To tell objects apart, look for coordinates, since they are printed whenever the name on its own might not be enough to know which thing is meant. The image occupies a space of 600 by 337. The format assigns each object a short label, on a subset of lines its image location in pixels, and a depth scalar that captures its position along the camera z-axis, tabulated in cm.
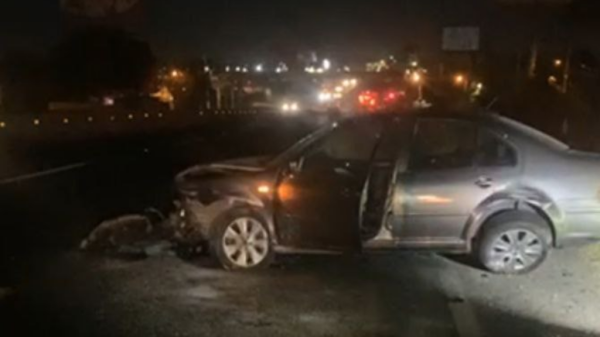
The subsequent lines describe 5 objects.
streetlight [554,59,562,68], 3941
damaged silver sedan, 932
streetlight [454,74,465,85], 5492
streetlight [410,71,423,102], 4023
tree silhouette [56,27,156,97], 8856
